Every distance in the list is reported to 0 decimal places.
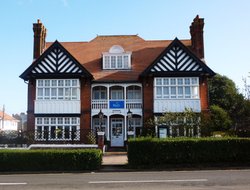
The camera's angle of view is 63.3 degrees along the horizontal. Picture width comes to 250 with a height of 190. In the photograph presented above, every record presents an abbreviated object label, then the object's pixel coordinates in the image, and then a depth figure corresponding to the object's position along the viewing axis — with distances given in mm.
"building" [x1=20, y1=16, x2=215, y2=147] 17679
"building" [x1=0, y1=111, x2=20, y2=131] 49240
